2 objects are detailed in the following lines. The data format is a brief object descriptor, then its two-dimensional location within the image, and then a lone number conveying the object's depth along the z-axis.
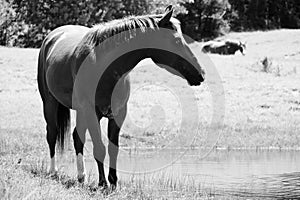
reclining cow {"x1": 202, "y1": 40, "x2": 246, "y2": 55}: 59.03
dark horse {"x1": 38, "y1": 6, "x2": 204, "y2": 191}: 11.22
